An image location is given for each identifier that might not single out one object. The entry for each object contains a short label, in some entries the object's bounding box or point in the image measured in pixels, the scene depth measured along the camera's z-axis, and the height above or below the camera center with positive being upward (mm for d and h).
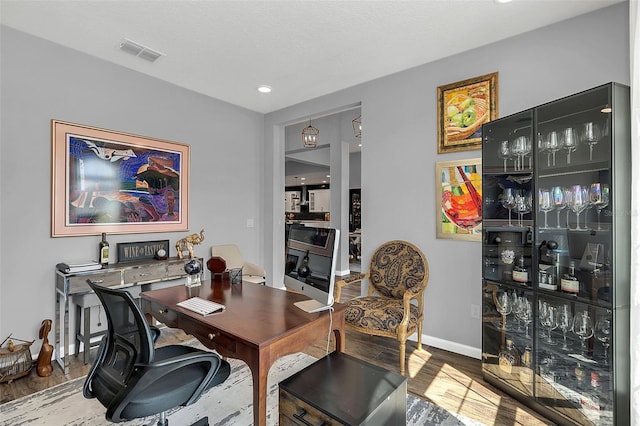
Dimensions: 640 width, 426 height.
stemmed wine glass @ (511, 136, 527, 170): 2320 +482
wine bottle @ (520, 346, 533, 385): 2178 -1127
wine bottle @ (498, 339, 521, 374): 2316 -1112
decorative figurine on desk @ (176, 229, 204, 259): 3603 -368
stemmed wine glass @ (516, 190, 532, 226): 2287 +75
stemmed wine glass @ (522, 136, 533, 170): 2260 +474
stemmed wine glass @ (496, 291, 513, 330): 2430 -743
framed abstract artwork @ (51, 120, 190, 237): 2910 +319
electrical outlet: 2877 -931
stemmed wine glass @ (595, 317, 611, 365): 1780 -715
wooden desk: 1468 -611
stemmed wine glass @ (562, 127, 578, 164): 2056 +491
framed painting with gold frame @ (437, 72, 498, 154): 2830 +975
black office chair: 1369 -778
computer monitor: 1788 -323
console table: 2658 -653
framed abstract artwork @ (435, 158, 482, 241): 2887 +128
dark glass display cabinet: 1747 -295
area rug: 1979 -1344
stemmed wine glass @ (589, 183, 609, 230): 1817 +105
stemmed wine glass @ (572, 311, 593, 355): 1941 -739
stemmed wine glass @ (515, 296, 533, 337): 2272 -751
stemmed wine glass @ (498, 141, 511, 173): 2447 +489
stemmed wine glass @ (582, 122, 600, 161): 1883 +493
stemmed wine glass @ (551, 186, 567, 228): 2139 +99
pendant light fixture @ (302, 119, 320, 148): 4788 +1206
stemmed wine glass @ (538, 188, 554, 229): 2182 +76
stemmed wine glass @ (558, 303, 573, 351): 2064 -731
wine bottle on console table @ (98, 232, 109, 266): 3064 -395
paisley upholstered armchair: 2629 -839
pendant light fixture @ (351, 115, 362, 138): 5113 +1420
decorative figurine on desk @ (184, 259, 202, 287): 2475 -491
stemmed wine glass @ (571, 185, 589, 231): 1997 +85
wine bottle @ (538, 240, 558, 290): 2146 -376
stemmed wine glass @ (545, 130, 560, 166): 2152 +486
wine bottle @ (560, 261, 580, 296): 1988 -457
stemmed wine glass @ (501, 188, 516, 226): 2426 +110
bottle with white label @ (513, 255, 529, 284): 2287 -448
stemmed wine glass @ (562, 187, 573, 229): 2090 +106
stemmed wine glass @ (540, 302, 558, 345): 2139 -746
